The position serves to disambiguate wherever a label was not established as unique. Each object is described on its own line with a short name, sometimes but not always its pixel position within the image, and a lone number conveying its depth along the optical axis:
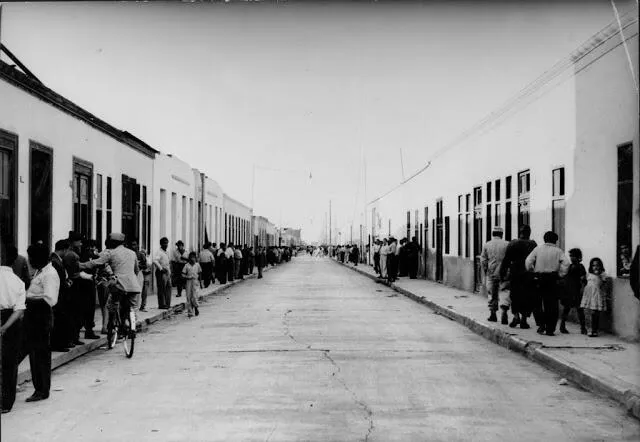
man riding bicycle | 12.22
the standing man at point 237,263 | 37.84
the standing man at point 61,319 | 11.59
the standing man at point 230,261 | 34.66
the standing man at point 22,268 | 9.91
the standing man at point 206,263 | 29.28
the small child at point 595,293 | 12.96
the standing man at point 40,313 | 8.37
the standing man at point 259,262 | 40.88
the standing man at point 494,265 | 15.06
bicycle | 11.78
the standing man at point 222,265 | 33.34
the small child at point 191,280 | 18.08
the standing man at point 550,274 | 13.11
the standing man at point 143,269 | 18.25
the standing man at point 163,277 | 18.75
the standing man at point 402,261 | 37.16
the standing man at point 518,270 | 14.14
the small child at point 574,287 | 13.39
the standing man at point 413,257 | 36.50
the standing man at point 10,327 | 7.45
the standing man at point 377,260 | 40.31
